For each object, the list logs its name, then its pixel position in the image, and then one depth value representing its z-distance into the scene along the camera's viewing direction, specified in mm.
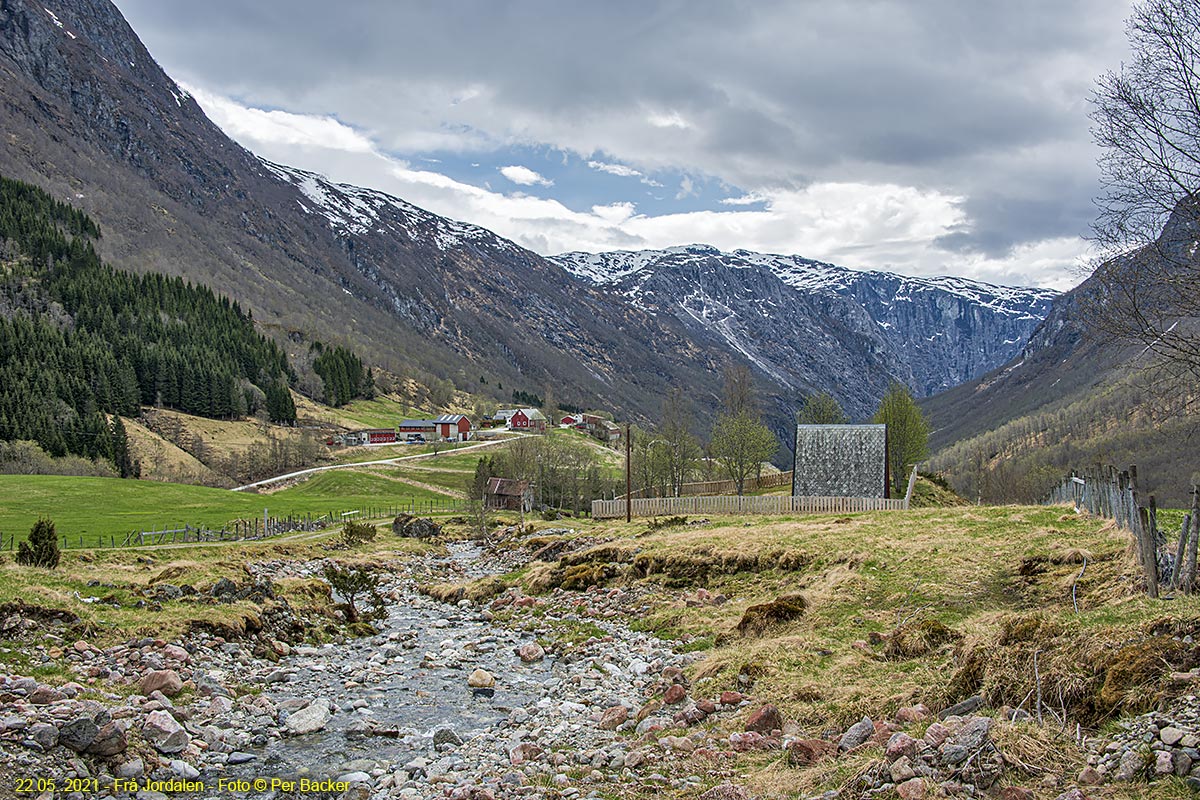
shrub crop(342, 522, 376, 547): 53156
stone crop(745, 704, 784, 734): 11734
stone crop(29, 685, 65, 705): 12688
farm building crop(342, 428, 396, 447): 150875
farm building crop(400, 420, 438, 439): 159250
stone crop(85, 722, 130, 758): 11516
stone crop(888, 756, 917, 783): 8477
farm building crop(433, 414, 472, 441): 159500
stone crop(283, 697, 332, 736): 14344
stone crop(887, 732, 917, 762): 8945
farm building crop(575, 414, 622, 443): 195150
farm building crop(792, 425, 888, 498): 58094
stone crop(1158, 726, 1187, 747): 7785
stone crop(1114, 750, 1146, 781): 7668
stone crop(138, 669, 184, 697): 14938
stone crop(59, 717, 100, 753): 11375
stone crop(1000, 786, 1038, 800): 7659
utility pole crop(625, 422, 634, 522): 52875
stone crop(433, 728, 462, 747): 13453
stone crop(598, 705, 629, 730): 13562
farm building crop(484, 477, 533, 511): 90000
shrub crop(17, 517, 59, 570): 25922
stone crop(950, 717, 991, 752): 8578
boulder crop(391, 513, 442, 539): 62188
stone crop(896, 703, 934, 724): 10438
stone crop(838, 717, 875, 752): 10070
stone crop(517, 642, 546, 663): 19938
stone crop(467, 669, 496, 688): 17734
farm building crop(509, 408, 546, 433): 188000
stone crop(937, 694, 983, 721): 10359
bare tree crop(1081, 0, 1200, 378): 15211
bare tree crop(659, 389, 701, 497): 78250
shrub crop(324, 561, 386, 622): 25980
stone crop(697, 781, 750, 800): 9273
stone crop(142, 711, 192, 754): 12445
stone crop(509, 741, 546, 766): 12086
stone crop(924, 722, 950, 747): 8984
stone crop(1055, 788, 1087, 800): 7480
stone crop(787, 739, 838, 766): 9992
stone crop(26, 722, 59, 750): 11188
